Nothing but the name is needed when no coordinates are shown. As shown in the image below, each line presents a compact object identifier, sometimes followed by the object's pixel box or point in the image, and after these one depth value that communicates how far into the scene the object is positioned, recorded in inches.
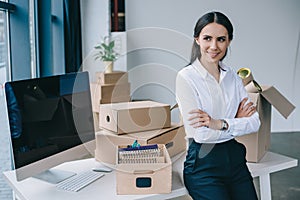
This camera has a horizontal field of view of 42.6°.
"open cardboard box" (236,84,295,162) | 77.1
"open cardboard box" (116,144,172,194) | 58.4
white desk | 58.7
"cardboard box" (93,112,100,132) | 82.8
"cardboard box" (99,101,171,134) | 72.4
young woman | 63.3
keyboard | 61.8
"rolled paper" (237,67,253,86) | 82.6
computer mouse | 70.1
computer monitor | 57.3
